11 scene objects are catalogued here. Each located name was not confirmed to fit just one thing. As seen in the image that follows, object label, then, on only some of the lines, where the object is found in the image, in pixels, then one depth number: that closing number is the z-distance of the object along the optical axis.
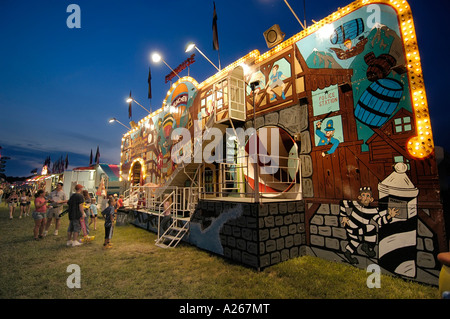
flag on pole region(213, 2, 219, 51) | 10.13
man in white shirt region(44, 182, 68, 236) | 8.41
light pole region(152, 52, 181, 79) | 11.25
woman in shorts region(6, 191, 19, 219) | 12.77
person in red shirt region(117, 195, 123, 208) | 12.88
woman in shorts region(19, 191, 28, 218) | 13.64
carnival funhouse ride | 4.68
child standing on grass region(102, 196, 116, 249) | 7.31
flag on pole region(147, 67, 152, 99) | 17.51
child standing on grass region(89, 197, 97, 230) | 10.75
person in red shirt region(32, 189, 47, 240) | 8.11
